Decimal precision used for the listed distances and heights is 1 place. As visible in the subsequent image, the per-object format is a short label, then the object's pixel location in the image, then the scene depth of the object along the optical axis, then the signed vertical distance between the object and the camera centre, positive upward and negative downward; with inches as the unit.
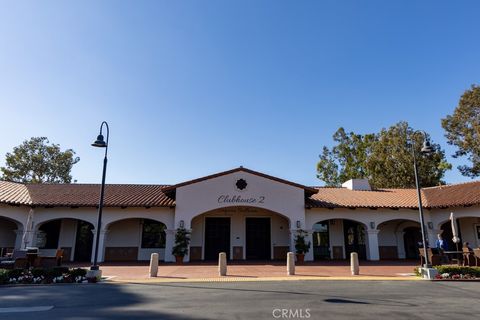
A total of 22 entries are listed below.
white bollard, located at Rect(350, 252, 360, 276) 565.1 -40.0
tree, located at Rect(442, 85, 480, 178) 1071.0 +372.5
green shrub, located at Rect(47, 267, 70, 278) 483.1 -45.2
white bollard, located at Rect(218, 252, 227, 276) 555.5 -38.7
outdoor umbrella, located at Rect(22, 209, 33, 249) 606.9 +13.4
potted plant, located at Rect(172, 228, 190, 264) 748.6 -10.6
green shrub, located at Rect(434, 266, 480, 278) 513.7 -43.6
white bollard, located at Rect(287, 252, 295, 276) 558.6 -40.2
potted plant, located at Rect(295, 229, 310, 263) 759.1 -16.4
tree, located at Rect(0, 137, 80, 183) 1585.9 +368.5
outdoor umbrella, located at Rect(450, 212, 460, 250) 591.0 +20.1
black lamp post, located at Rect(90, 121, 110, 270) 523.2 +146.2
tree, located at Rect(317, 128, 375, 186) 1582.2 +396.3
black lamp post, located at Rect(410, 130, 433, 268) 515.5 +143.8
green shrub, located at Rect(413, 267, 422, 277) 545.0 -49.8
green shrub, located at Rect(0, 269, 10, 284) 455.8 -49.3
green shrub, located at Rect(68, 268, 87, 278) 491.2 -46.9
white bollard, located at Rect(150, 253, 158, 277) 536.4 -40.8
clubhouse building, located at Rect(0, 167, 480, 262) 783.1 +51.5
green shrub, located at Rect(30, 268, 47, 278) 478.9 -45.4
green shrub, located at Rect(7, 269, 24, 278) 469.1 -46.2
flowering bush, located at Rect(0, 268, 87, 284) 464.7 -50.5
